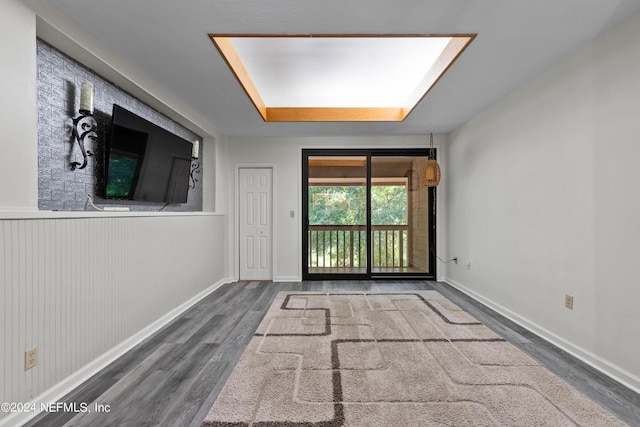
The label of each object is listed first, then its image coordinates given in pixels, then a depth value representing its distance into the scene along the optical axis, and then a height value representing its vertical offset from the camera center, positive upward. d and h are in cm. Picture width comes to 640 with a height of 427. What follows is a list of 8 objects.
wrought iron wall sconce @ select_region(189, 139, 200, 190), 371 +69
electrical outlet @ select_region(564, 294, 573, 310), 229 -69
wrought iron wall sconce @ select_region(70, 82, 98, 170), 203 +67
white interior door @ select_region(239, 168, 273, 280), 473 -12
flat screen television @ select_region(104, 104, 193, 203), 235 +50
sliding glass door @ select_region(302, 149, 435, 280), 476 +7
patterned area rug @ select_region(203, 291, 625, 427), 149 -103
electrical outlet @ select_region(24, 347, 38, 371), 152 -75
